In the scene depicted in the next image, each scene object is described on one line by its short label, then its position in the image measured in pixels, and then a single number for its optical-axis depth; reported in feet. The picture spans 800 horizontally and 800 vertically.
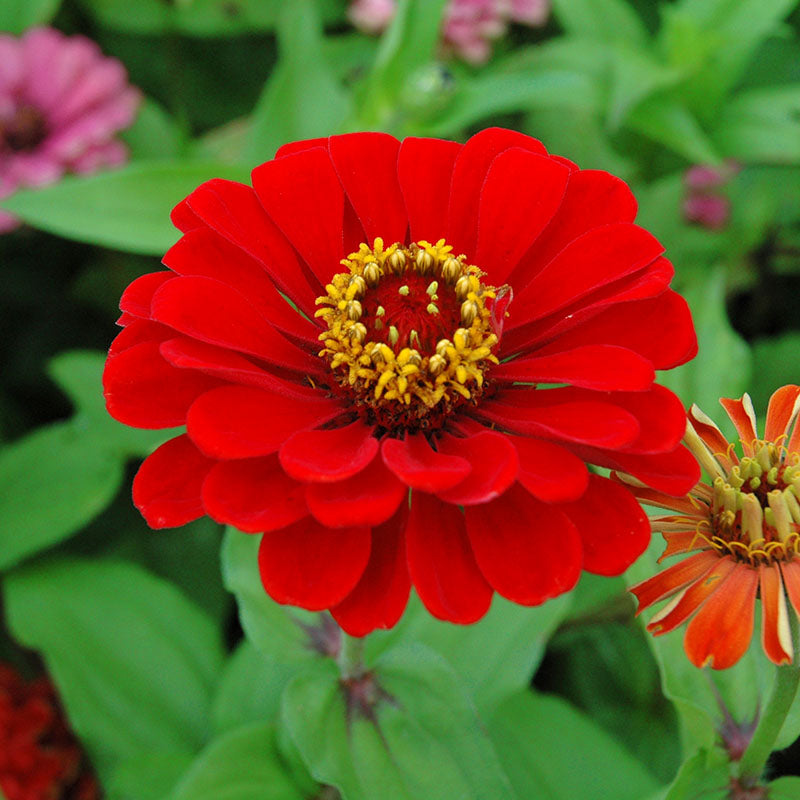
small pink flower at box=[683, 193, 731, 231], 1.78
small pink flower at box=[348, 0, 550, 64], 1.78
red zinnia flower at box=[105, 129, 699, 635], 0.97
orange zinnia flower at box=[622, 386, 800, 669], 0.97
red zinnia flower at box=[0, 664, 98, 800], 1.34
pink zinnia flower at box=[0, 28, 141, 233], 1.61
